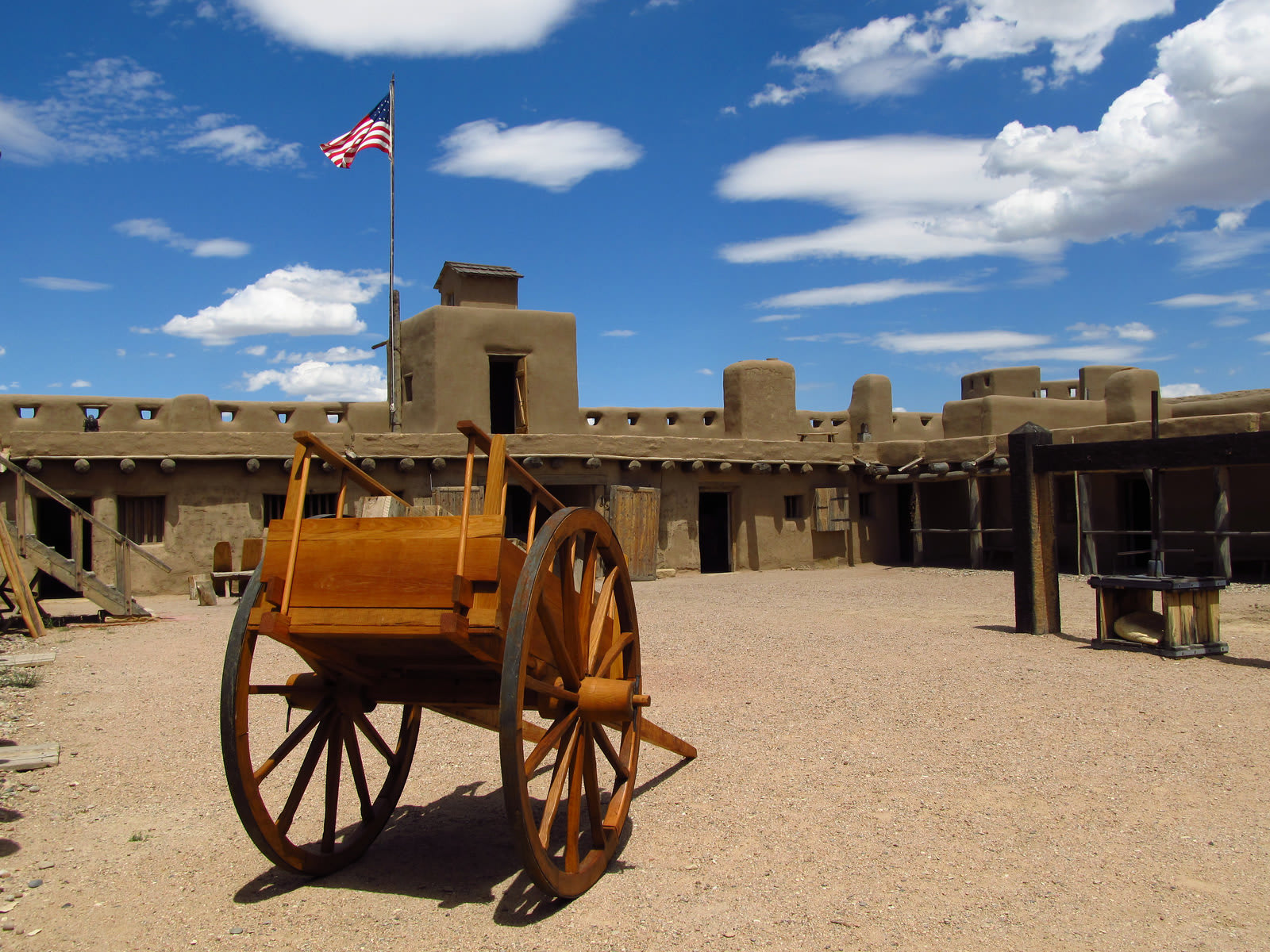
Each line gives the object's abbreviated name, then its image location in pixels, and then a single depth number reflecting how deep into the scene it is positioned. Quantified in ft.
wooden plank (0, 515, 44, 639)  36.47
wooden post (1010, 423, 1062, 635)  34.35
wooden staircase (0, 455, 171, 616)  39.91
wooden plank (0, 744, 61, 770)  18.75
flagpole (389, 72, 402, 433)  60.39
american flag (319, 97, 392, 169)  62.72
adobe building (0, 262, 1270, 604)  52.11
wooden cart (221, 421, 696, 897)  11.61
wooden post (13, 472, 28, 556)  39.78
